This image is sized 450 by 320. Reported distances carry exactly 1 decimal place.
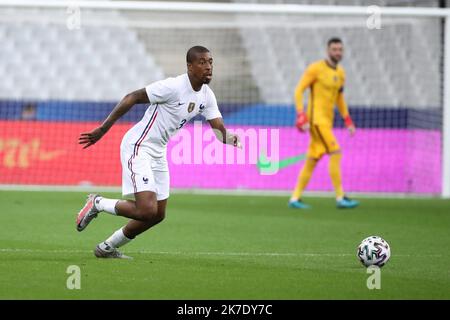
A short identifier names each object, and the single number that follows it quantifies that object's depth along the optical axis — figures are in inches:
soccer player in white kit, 657.6
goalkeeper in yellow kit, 1147.9
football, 637.9
